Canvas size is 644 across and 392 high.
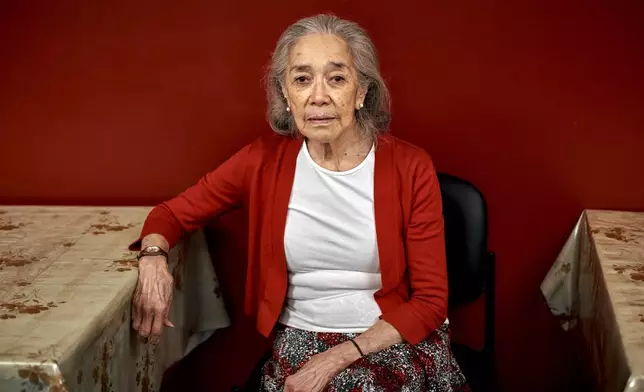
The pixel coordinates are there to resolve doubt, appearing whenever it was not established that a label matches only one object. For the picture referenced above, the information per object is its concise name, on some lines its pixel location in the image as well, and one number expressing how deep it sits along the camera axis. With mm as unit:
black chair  1966
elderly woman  1704
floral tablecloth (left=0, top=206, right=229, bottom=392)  1304
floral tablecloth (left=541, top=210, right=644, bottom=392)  1344
